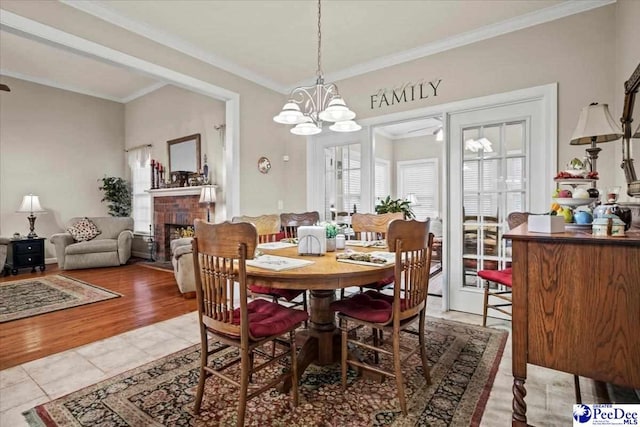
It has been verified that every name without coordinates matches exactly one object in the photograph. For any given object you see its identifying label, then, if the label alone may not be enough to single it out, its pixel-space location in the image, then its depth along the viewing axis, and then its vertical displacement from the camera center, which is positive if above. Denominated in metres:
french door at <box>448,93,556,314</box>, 3.02 +0.24
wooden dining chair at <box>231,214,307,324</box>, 2.63 -0.20
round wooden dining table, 1.64 -0.38
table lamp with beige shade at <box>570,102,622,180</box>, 2.07 +0.50
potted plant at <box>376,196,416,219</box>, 4.48 -0.01
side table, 5.19 -0.71
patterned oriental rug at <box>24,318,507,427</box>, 1.67 -1.07
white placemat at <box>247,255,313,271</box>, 1.76 -0.31
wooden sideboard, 1.15 -0.38
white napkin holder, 2.16 -0.22
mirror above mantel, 5.69 +0.98
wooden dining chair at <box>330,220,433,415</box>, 1.74 -0.59
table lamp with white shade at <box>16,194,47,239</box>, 5.48 +0.03
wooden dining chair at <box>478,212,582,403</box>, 2.73 -0.60
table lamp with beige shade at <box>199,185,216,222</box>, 5.06 +0.20
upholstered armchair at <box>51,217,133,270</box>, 5.48 -0.63
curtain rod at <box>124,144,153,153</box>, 6.54 +1.26
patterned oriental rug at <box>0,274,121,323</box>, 3.46 -1.04
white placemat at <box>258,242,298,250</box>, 2.50 -0.30
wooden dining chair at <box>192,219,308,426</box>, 1.54 -0.53
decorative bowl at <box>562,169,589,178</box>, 1.62 +0.16
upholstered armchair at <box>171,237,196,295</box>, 3.84 -0.70
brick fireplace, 5.68 -0.07
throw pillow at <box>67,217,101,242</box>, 5.74 -0.37
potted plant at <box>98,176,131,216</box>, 6.76 +0.29
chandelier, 2.29 +0.67
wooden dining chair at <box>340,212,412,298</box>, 3.04 -0.15
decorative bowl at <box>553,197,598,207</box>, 1.56 +0.02
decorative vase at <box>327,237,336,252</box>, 2.35 -0.27
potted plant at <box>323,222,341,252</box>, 2.35 -0.20
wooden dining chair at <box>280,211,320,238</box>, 3.42 -0.14
